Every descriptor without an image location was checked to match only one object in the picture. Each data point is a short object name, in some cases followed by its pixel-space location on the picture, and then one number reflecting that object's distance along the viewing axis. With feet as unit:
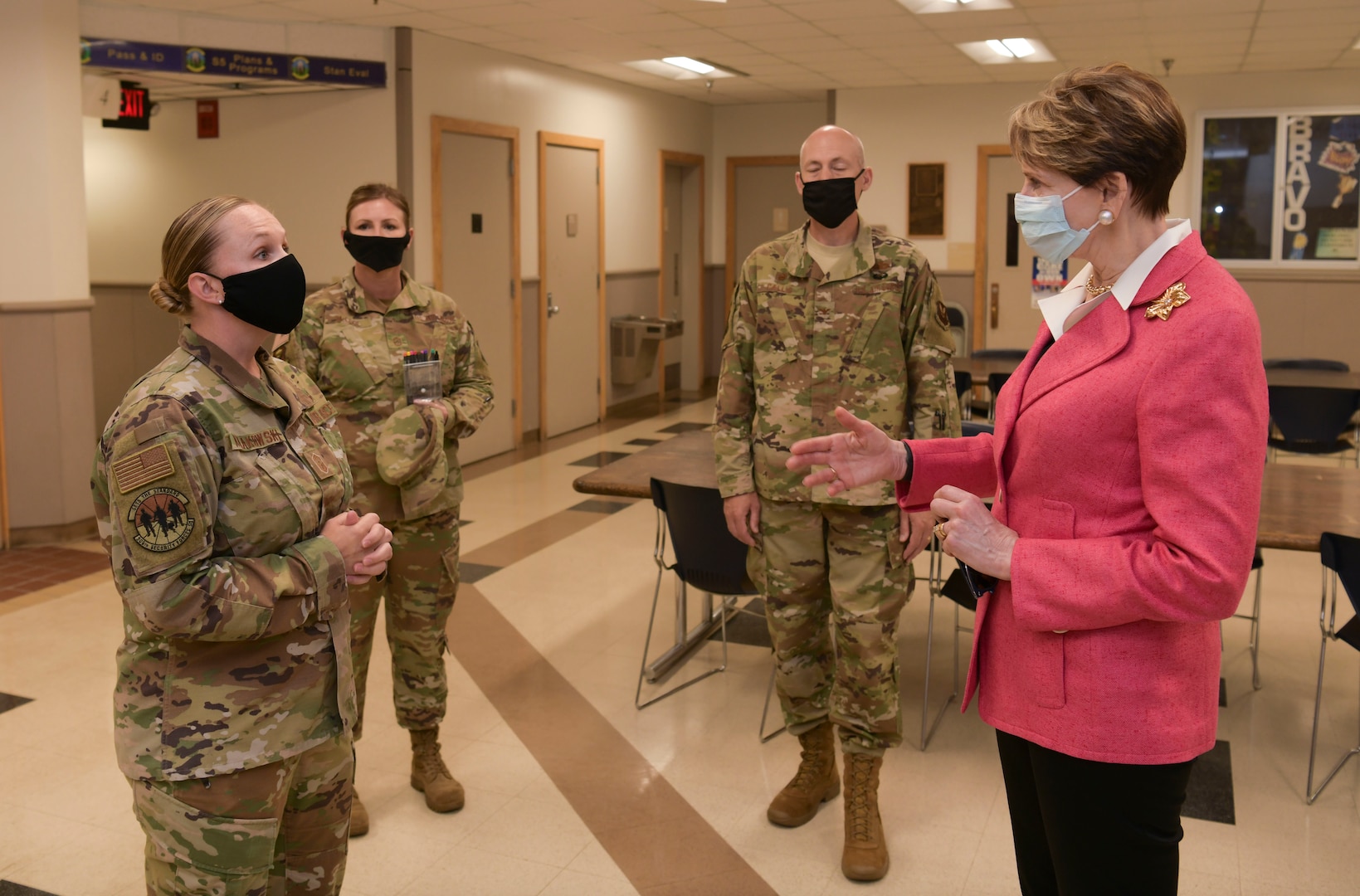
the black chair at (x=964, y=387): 21.83
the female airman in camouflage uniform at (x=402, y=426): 9.81
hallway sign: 20.65
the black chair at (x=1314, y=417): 19.65
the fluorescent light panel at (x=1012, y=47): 26.16
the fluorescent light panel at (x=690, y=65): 29.04
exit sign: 25.22
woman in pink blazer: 4.54
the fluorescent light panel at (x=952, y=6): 21.99
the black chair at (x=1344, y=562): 9.82
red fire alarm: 26.16
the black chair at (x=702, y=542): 11.81
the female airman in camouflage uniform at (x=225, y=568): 5.50
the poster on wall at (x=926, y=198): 32.71
